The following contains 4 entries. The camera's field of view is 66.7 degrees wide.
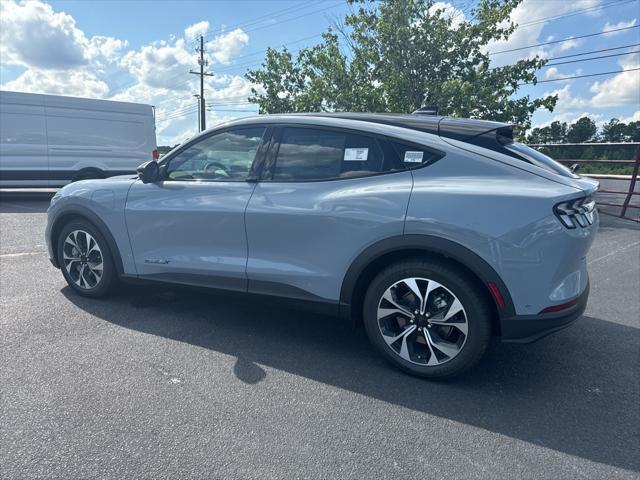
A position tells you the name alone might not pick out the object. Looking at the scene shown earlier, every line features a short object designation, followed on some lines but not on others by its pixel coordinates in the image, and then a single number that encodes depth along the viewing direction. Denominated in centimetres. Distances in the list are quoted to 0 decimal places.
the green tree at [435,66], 1487
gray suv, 280
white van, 1199
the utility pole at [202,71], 4004
